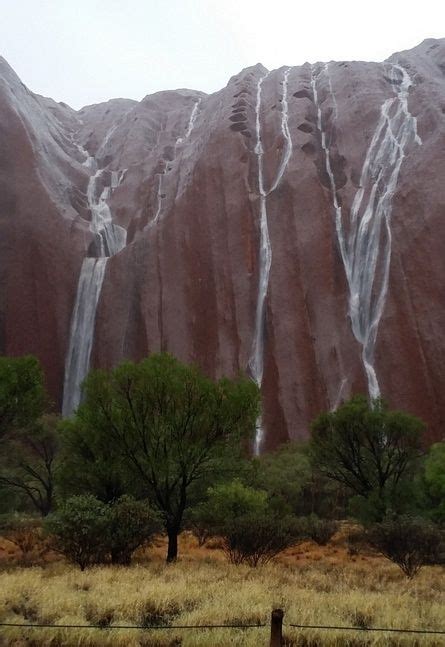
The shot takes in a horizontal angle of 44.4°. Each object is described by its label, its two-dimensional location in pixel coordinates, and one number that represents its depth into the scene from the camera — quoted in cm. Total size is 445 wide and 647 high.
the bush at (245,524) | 1644
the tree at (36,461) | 2862
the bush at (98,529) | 1490
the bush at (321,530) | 2364
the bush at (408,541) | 1540
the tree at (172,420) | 1683
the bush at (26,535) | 1928
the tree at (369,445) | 2323
